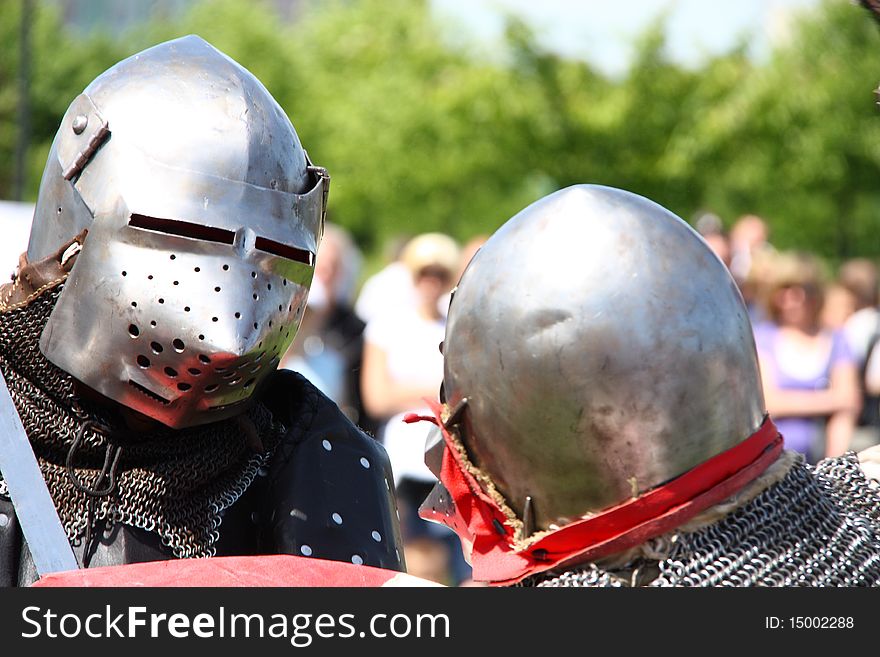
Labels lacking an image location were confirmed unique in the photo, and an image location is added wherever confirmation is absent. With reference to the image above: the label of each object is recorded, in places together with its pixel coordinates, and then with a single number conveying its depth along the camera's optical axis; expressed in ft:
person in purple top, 47.91
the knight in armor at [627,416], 13.57
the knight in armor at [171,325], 19.66
